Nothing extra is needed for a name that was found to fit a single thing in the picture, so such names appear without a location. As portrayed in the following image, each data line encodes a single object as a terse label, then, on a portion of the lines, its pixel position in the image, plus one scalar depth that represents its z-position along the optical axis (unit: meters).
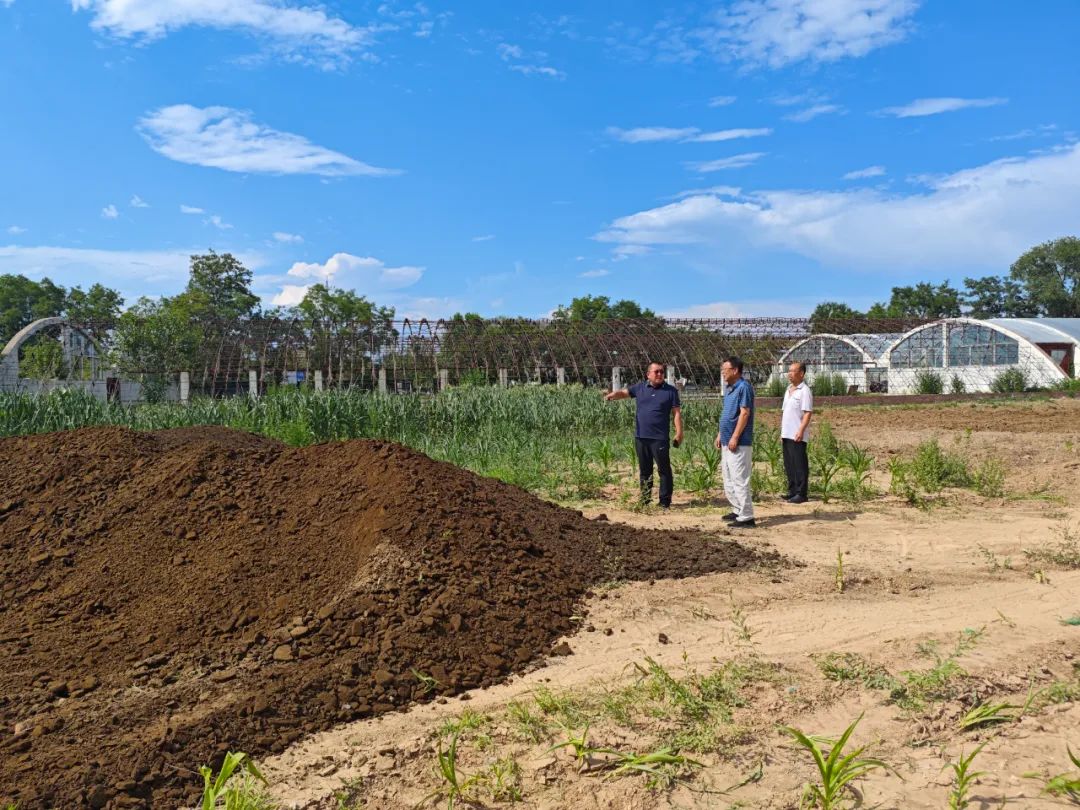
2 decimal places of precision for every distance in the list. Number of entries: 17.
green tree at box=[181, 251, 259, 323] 51.47
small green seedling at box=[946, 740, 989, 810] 2.86
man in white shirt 8.82
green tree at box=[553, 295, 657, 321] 51.47
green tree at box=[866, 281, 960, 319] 62.75
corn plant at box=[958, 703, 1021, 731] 3.48
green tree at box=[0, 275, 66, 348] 47.73
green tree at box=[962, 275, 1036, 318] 63.78
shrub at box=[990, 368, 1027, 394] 30.79
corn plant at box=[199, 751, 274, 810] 2.80
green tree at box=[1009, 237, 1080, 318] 61.09
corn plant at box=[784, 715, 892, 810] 2.84
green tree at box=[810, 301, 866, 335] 36.31
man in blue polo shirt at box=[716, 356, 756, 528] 7.51
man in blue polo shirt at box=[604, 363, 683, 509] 8.42
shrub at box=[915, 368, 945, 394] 31.97
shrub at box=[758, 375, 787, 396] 31.61
